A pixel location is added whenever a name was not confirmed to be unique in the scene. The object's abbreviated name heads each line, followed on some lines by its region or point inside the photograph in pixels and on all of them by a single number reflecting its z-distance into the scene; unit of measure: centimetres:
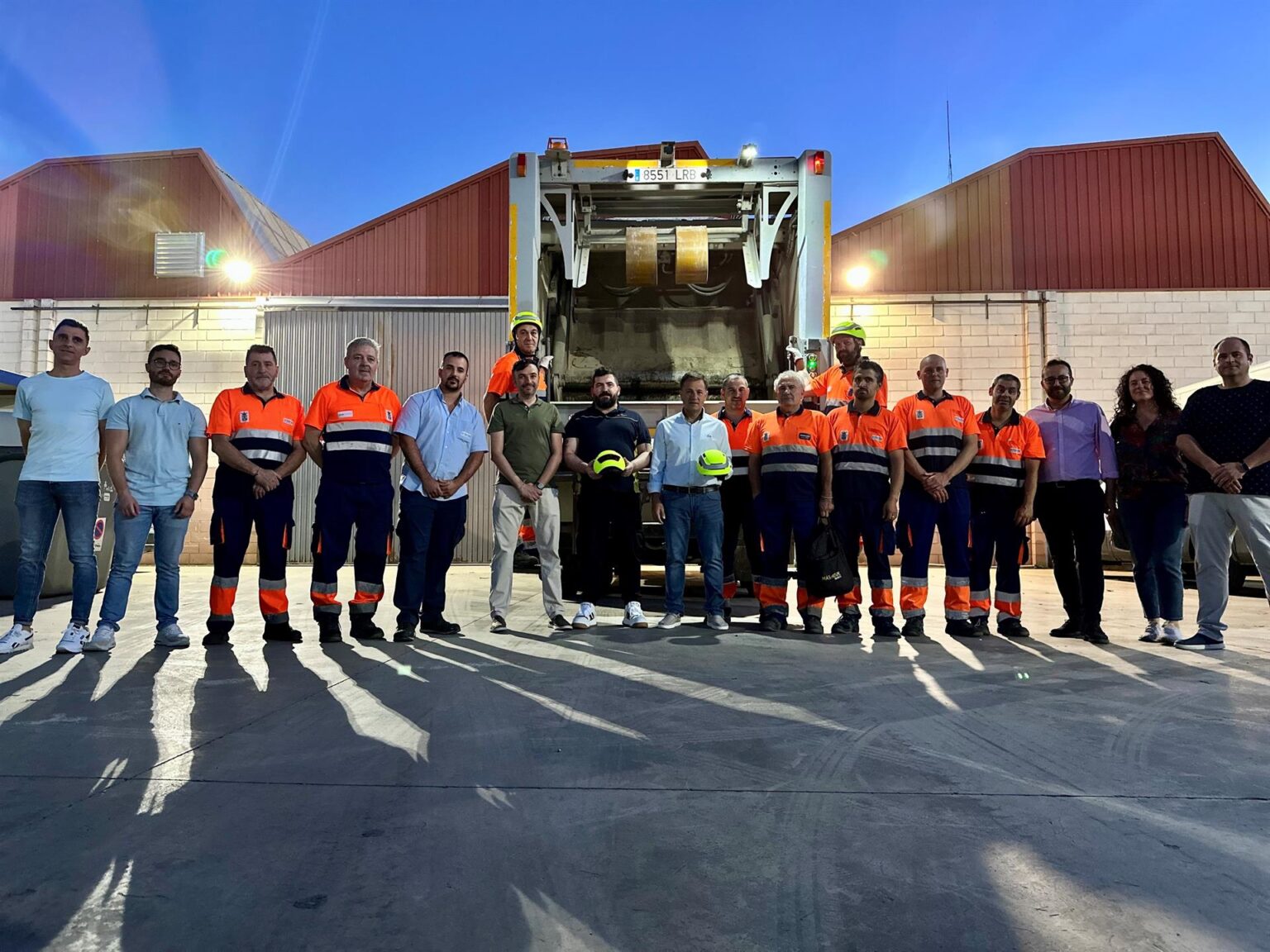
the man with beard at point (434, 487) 488
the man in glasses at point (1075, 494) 500
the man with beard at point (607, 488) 522
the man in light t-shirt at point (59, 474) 422
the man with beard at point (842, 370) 575
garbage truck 654
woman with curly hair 485
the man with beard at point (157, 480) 436
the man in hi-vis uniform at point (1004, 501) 509
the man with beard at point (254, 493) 453
